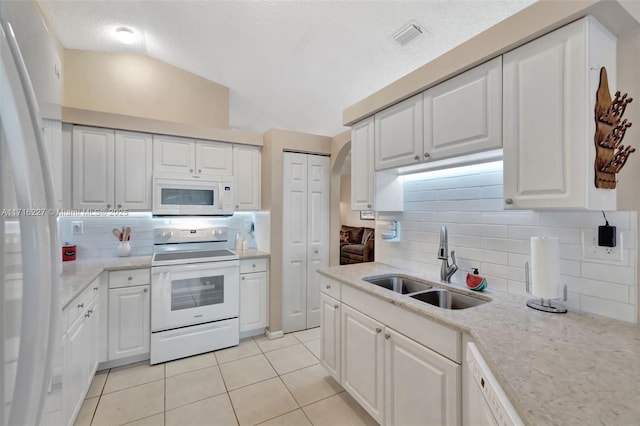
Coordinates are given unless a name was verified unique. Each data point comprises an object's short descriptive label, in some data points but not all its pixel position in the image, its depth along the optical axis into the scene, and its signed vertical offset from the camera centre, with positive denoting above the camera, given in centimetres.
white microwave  285 +20
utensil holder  290 -37
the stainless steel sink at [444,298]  180 -56
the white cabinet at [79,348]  161 -90
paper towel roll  138 -26
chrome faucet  194 -30
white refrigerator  51 -8
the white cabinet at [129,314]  249 -91
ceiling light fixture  283 +184
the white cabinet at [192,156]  292 +62
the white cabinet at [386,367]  135 -90
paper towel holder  140 -47
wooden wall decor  121 +35
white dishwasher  82 -61
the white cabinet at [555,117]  119 +44
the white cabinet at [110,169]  261 +43
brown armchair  637 -78
